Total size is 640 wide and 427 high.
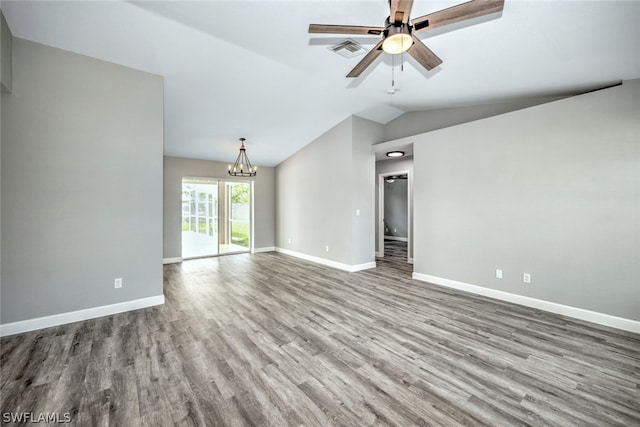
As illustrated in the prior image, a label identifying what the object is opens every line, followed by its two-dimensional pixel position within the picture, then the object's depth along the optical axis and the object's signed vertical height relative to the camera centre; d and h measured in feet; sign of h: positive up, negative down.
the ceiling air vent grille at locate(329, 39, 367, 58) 9.79 +6.56
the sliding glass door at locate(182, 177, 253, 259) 24.08 -0.33
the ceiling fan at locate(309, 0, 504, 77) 5.87 +4.75
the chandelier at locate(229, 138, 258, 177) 22.68 +4.42
